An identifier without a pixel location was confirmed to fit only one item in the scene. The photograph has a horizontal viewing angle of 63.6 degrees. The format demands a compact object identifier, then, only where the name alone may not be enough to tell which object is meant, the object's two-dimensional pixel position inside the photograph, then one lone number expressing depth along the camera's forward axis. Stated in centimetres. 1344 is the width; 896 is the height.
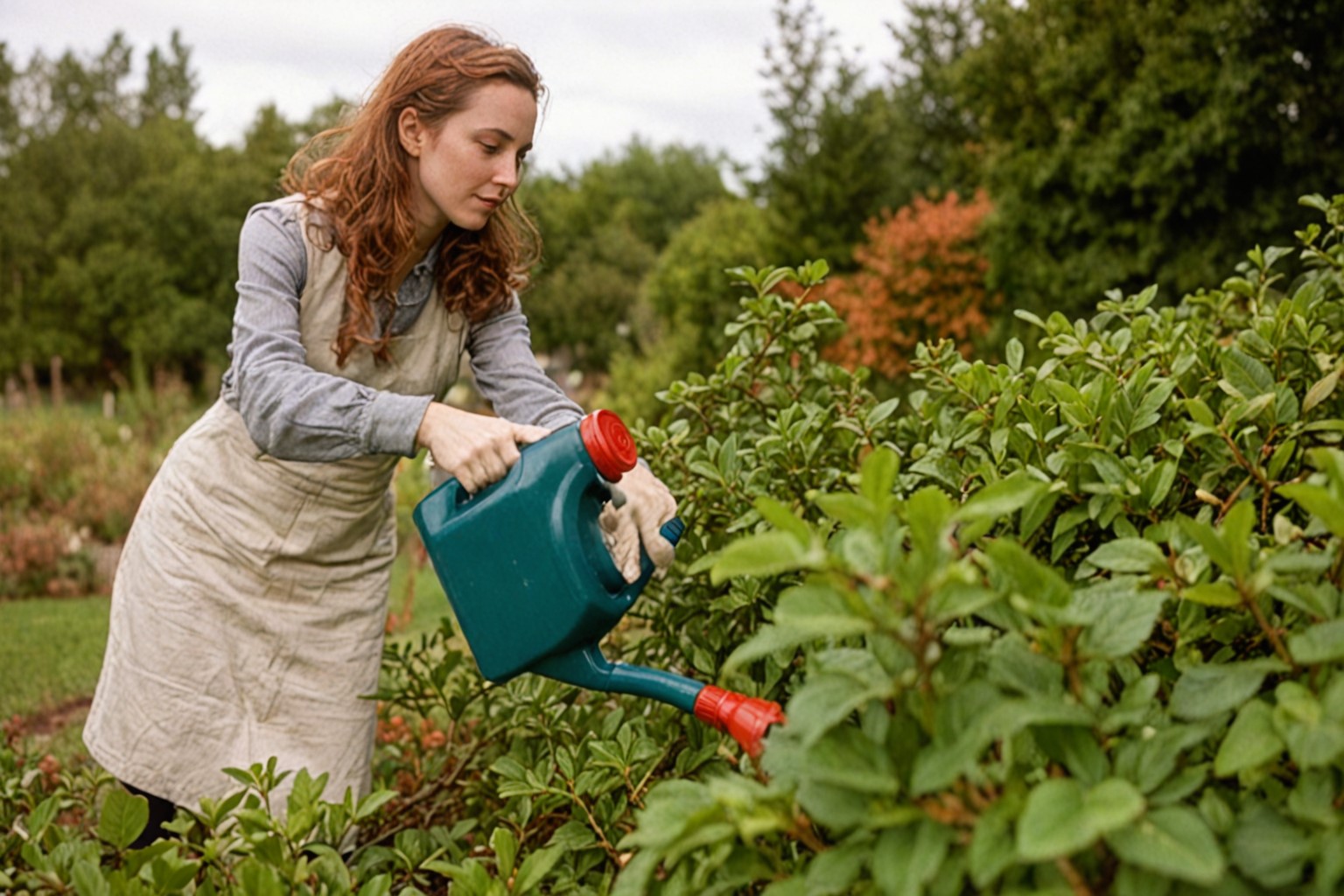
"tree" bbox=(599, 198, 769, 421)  1304
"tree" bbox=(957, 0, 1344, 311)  802
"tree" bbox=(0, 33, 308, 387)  2388
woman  189
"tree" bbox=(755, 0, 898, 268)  1350
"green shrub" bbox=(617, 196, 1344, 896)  75
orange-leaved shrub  1127
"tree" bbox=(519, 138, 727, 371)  2872
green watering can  147
